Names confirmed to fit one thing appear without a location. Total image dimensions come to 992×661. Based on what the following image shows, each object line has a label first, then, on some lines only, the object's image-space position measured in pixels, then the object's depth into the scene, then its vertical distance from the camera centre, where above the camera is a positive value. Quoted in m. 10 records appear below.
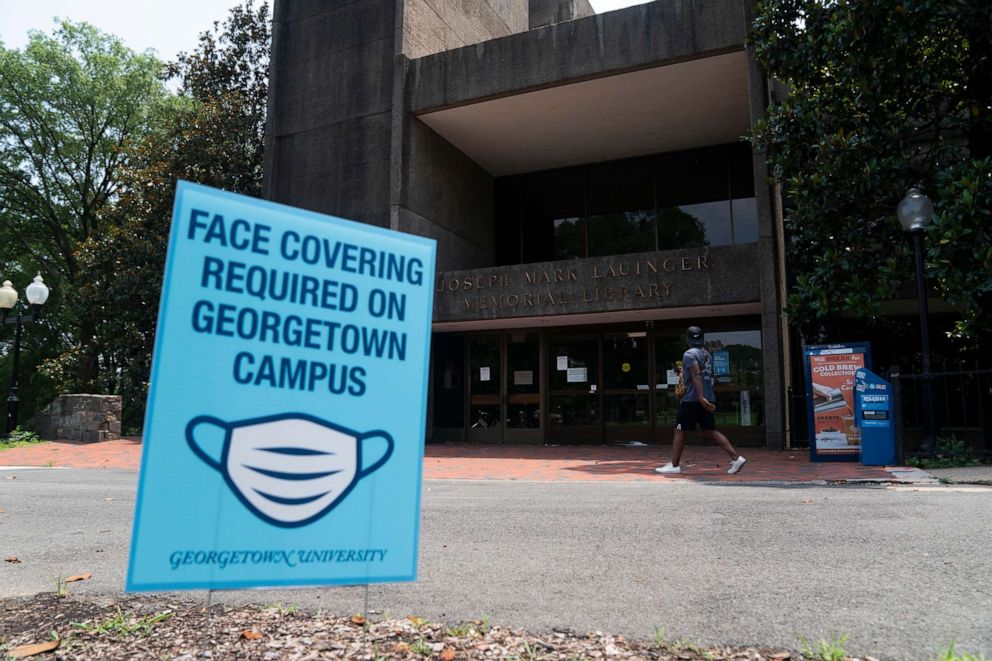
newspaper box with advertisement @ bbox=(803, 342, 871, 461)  10.27 +0.49
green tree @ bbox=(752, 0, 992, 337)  9.90 +4.87
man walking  8.69 +0.45
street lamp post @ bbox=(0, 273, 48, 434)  16.53 +2.77
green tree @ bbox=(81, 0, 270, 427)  20.30 +6.05
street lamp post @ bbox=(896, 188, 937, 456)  9.42 +2.92
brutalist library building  13.89 +6.05
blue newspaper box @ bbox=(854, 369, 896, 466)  9.37 +0.15
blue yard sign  2.20 +0.04
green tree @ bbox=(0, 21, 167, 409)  27.00 +11.22
